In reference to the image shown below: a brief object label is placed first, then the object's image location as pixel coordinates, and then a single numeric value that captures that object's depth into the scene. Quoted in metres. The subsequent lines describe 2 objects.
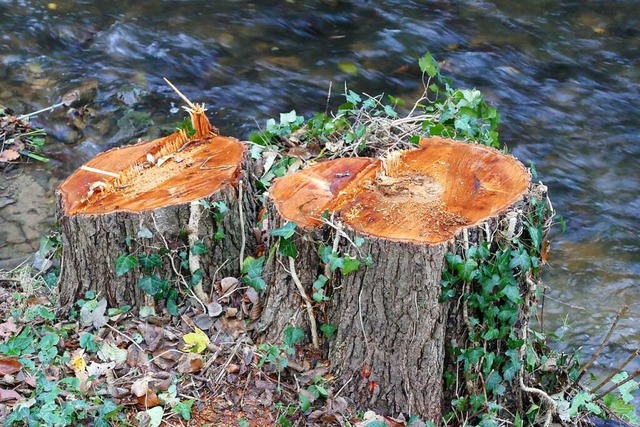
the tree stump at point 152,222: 6.43
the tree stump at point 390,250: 5.76
